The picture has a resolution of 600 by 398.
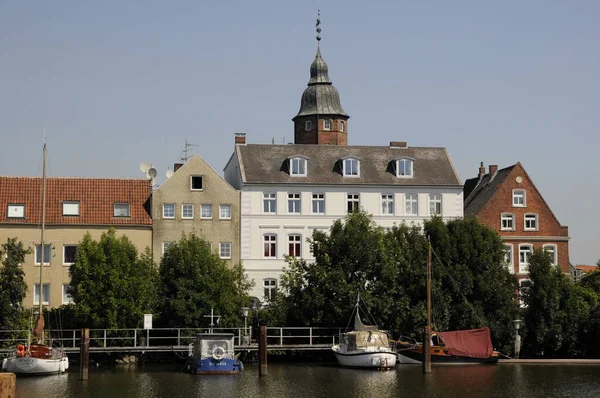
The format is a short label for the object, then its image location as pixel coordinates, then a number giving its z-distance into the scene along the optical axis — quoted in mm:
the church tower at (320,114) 94250
